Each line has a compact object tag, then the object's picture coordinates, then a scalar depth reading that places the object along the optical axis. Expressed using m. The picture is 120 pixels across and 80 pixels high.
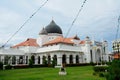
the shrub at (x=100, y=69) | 12.06
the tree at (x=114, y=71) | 5.20
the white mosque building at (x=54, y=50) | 26.26
